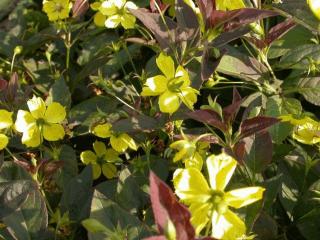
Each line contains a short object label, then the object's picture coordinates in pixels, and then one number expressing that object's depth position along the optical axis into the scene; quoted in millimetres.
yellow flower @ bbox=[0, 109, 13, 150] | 331
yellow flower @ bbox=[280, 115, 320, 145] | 307
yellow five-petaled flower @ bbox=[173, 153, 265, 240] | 251
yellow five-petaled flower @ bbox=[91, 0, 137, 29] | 359
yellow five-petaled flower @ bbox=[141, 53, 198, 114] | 305
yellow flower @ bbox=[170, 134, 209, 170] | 280
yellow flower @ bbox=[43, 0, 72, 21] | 398
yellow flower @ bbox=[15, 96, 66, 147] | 334
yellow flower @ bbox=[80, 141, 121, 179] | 343
